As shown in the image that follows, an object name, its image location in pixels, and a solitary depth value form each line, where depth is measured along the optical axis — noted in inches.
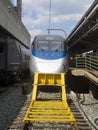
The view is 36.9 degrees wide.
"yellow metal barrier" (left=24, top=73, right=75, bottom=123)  167.1
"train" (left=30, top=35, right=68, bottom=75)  296.8
